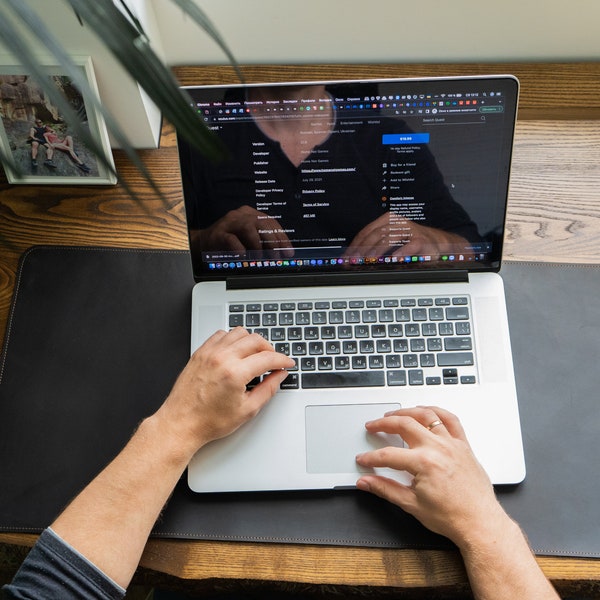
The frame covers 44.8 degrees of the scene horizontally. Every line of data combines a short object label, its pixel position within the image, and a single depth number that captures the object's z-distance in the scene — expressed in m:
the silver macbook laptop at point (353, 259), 0.88
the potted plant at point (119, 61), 0.36
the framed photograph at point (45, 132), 1.01
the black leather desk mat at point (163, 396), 0.89
